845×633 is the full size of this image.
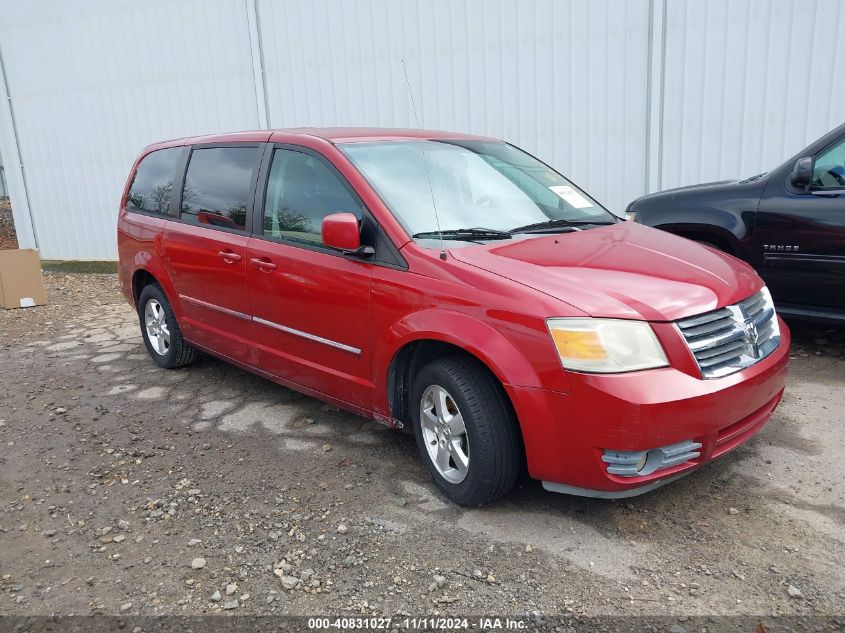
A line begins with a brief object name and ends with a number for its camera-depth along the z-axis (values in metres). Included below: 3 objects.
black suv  4.68
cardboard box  7.89
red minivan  2.71
